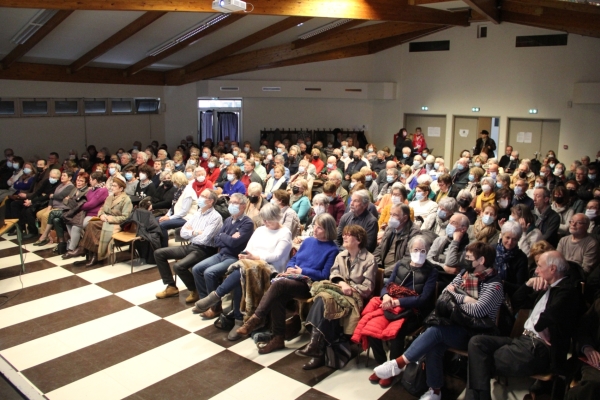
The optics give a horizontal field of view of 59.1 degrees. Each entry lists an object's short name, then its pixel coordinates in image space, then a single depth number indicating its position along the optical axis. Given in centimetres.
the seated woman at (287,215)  550
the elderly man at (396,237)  457
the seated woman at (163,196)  725
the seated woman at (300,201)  622
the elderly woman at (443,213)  518
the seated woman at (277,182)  798
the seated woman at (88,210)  677
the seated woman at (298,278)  426
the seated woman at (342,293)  400
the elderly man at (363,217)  499
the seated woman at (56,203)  726
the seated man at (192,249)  525
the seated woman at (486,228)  479
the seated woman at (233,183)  751
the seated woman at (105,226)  641
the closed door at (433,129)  1362
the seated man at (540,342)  330
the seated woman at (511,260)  416
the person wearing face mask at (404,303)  381
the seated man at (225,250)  489
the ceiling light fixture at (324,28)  1101
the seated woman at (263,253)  459
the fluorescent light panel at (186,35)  914
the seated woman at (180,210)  644
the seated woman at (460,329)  357
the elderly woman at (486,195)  622
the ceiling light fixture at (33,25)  769
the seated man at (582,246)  444
